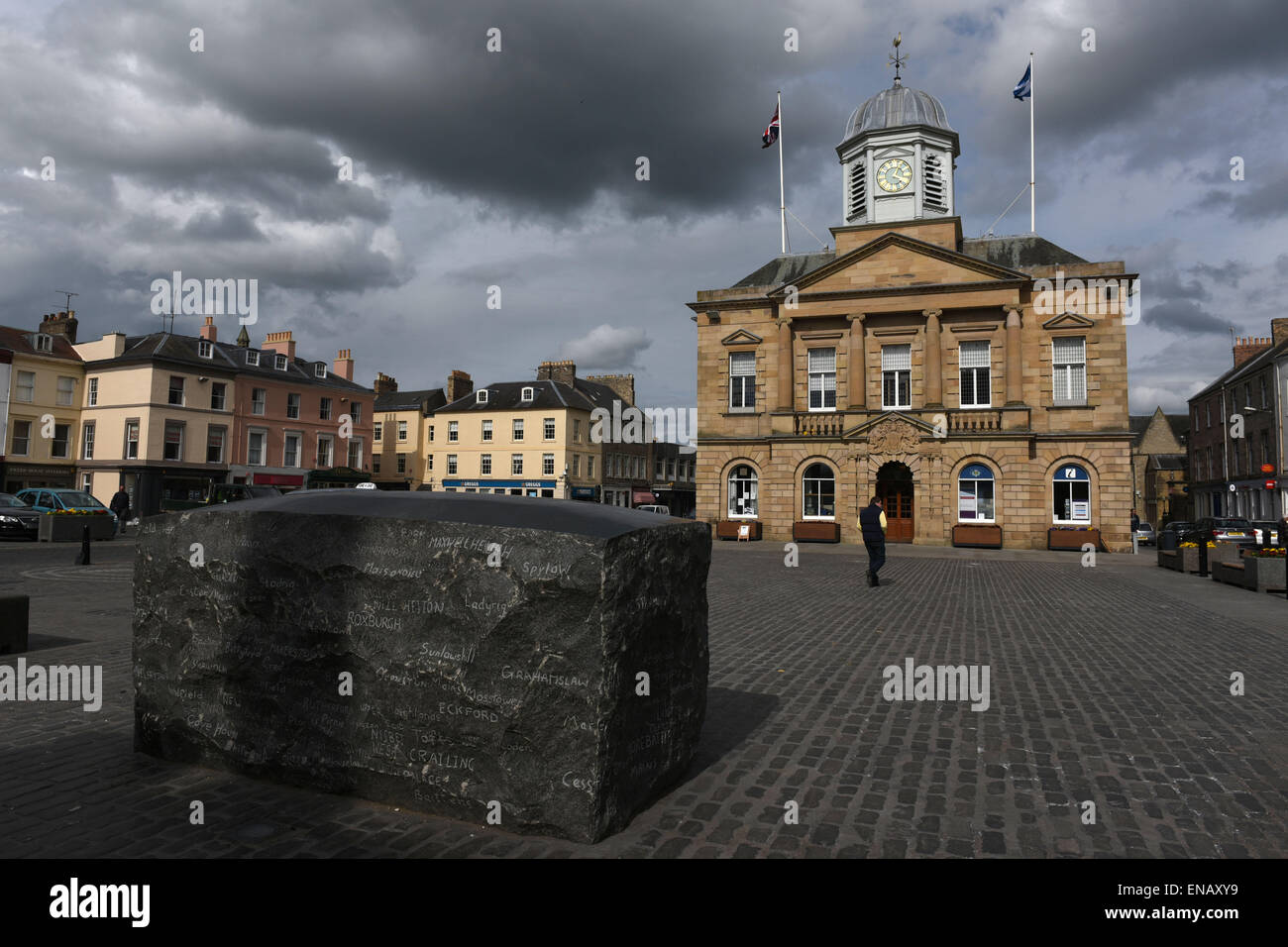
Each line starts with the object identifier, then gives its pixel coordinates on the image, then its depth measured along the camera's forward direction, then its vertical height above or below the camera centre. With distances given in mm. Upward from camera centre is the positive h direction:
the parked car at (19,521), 23141 -540
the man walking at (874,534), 14680 -406
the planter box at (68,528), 23062 -746
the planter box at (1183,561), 19078 -1140
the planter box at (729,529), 33000 -755
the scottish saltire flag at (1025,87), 33031 +19311
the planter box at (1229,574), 15297 -1191
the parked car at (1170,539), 20984 -626
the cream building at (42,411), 39375 +5137
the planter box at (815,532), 30969 -807
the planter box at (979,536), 29047 -845
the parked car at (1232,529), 25344 -447
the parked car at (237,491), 30197 +661
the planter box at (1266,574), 14031 -1069
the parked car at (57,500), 25453 +164
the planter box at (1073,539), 28203 -865
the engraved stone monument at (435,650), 3441 -733
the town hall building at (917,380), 29406 +5787
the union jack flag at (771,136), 34281 +17657
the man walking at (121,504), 26734 +35
